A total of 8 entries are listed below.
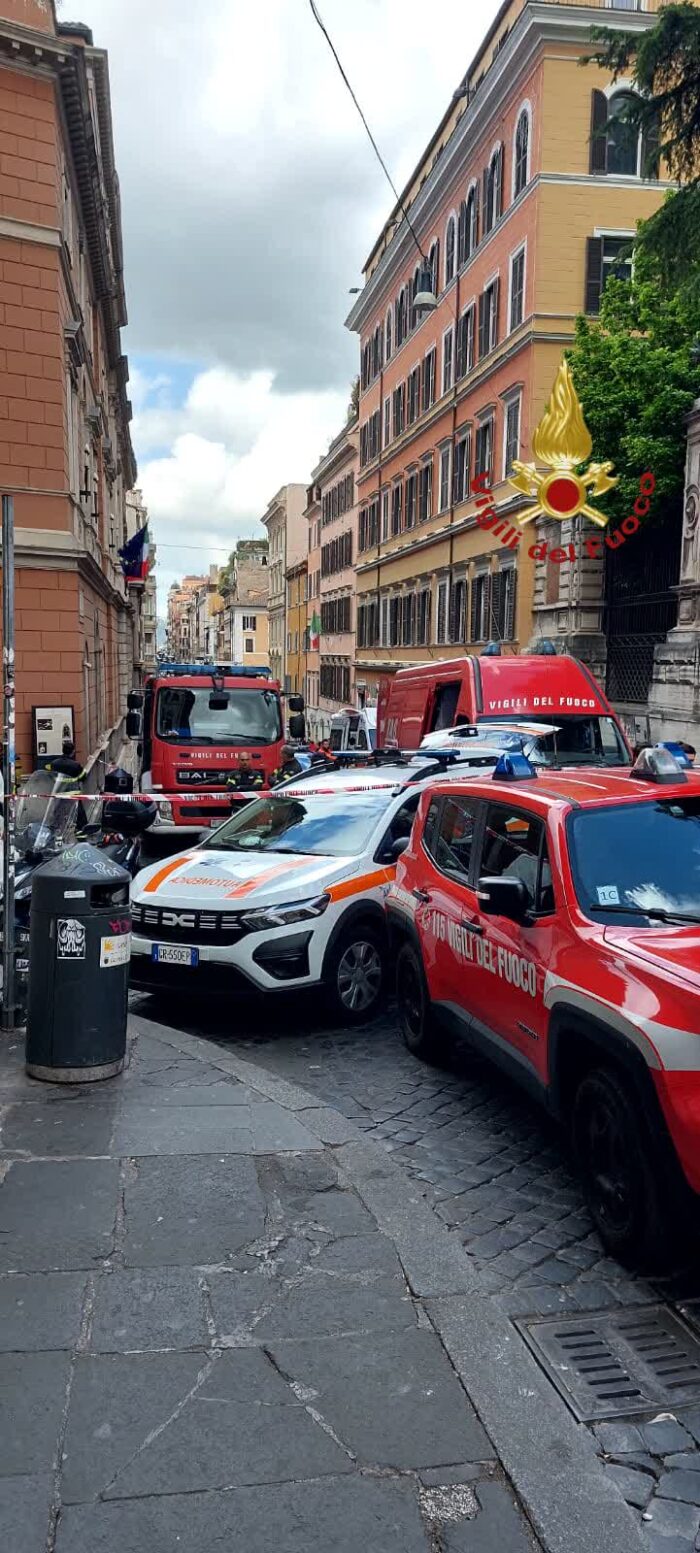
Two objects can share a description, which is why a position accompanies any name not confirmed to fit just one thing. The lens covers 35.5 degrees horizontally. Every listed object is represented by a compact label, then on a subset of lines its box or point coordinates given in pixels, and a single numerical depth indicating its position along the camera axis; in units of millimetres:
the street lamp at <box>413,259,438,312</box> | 27391
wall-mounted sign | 17359
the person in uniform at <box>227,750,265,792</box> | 15820
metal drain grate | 3334
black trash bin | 5582
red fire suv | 3789
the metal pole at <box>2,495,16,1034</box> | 5965
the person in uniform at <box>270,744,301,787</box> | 16391
